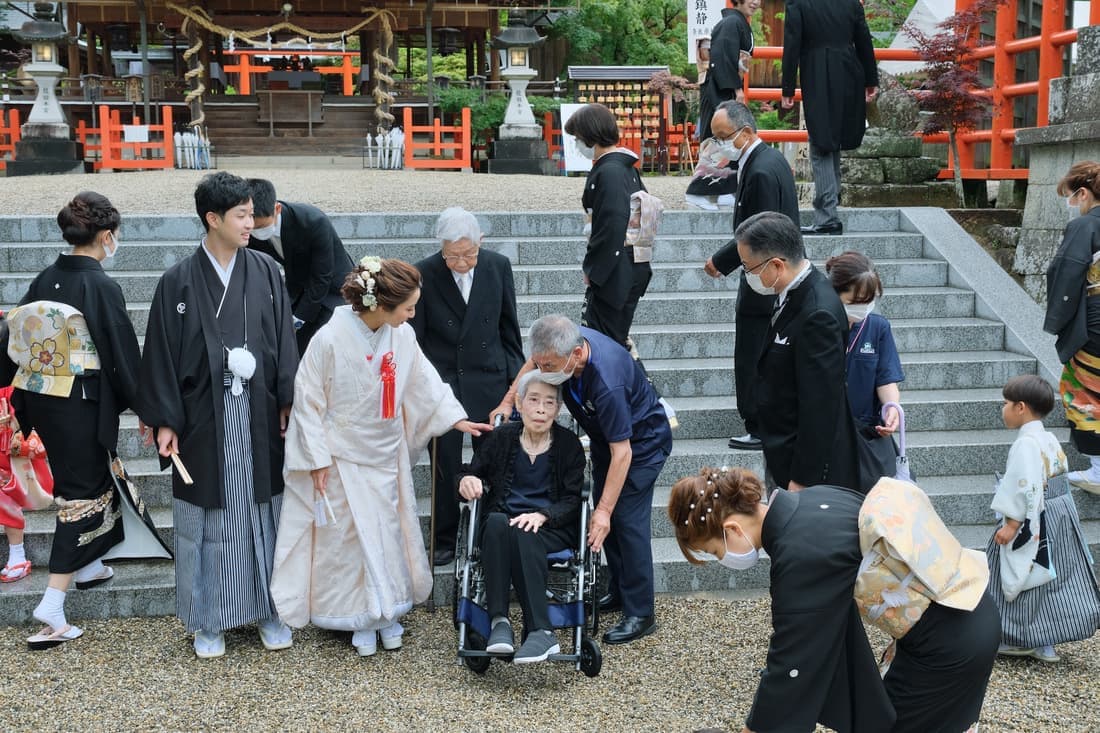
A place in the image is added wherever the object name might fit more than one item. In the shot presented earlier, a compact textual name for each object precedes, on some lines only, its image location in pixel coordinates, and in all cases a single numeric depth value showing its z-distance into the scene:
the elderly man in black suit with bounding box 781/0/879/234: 6.89
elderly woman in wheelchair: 3.77
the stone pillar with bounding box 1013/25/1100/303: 6.33
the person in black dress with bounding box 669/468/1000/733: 2.46
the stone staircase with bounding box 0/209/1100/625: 4.64
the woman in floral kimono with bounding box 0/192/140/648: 4.06
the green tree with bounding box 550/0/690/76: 20.39
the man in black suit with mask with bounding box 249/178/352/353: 4.63
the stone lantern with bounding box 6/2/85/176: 16.84
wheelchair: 3.76
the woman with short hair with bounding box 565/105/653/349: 4.72
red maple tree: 8.34
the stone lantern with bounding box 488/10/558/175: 17.89
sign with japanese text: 15.08
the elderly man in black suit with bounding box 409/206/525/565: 4.52
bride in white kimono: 3.97
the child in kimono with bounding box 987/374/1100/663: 3.85
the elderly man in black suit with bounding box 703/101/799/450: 4.82
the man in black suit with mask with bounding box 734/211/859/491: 3.44
